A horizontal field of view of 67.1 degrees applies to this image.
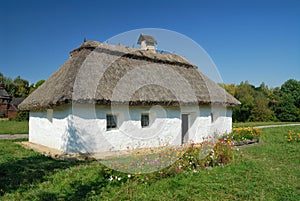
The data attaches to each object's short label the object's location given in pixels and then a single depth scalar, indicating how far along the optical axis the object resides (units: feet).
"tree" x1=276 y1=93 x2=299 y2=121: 117.19
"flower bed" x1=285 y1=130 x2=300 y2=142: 39.65
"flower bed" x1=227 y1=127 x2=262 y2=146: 37.64
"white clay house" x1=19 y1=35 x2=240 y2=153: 31.48
